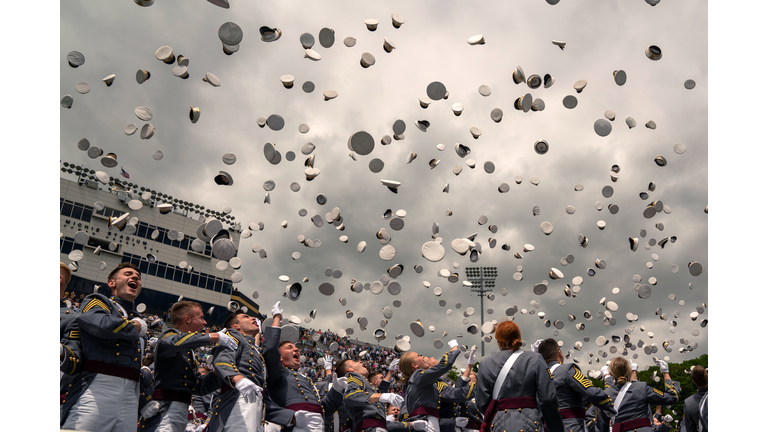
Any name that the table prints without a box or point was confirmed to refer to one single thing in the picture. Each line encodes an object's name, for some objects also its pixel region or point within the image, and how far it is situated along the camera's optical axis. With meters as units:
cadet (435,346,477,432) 6.29
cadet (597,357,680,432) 7.18
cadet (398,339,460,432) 5.60
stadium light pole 44.12
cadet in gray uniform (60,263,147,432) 3.76
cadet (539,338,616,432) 5.62
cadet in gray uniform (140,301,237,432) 4.49
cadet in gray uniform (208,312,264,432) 4.18
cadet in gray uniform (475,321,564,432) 4.05
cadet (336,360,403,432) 5.43
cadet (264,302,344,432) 4.86
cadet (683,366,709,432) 7.20
